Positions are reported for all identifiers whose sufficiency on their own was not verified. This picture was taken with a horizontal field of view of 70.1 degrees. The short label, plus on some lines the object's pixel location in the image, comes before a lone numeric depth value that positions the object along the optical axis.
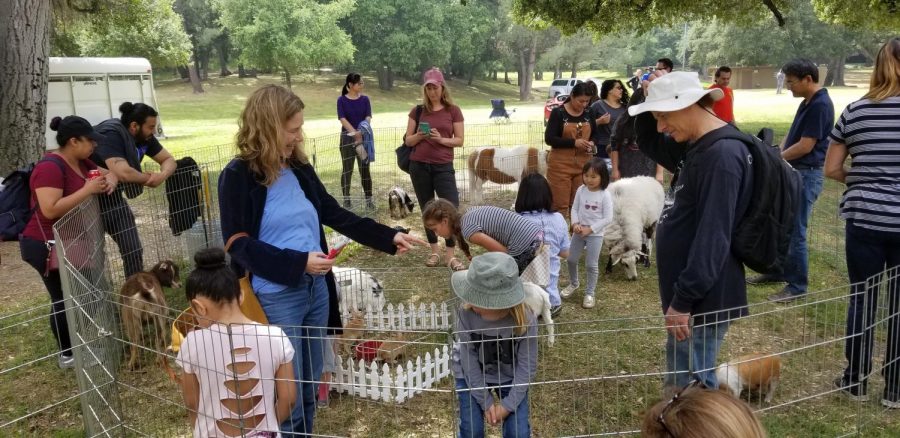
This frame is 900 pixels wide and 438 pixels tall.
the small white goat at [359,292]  5.38
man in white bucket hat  2.57
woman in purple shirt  9.11
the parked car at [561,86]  35.59
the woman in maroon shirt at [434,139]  6.55
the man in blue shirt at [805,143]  5.39
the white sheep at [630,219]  6.72
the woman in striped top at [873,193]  3.47
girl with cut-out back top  2.57
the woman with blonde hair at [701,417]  1.53
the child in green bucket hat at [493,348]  2.94
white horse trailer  18.78
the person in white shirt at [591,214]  5.93
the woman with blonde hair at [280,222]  2.87
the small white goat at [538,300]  4.72
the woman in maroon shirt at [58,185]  4.26
